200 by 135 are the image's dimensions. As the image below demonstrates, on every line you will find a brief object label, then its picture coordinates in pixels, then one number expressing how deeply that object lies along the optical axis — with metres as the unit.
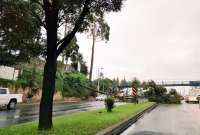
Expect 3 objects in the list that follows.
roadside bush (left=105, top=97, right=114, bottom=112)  9.44
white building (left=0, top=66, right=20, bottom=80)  15.71
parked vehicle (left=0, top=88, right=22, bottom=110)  11.13
